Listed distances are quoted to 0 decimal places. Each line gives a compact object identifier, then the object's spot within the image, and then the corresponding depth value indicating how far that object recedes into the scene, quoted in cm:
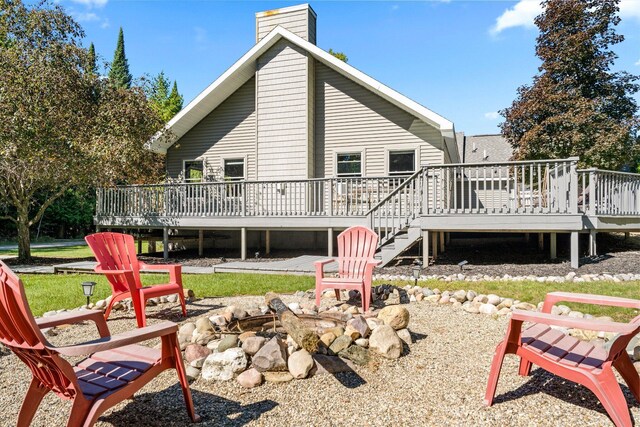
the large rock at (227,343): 356
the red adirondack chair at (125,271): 464
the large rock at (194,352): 355
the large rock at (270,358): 327
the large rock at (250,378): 313
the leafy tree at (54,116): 998
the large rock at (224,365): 326
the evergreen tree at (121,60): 4246
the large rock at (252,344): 345
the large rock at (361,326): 388
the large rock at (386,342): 368
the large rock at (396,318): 423
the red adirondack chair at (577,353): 239
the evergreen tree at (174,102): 2892
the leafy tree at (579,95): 1502
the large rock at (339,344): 357
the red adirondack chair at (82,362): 198
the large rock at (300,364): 324
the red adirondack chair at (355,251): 611
